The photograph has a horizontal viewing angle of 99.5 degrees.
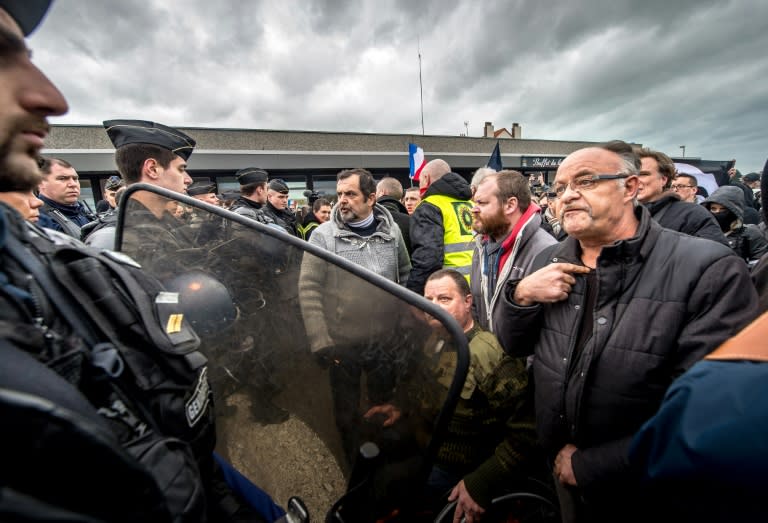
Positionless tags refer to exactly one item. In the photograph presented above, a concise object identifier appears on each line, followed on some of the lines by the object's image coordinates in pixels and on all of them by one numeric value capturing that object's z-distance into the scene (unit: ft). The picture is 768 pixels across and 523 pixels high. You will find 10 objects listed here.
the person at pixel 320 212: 18.81
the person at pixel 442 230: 9.84
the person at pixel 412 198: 19.42
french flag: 25.75
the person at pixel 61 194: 11.19
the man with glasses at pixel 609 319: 4.11
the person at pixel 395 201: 12.15
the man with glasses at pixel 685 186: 14.78
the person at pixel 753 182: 27.06
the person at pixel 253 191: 14.01
